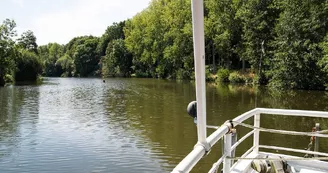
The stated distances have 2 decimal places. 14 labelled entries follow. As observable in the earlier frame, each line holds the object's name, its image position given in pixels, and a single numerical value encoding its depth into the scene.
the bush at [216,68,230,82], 45.55
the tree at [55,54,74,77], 101.36
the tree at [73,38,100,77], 95.81
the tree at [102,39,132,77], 79.50
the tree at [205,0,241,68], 44.59
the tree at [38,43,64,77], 106.44
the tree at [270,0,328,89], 29.66
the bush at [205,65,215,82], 47.89
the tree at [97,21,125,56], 89.44
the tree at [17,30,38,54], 86.49
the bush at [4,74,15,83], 49.67
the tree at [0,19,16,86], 44.50
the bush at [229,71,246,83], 42.67
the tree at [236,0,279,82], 37.69
